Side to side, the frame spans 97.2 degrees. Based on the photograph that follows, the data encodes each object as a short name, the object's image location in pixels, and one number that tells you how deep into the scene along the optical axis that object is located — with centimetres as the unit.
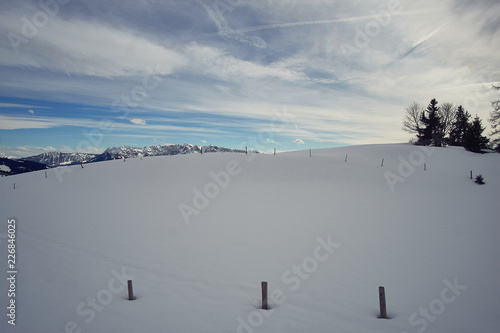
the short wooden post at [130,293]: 761
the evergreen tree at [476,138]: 3406
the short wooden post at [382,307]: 656
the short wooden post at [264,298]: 706
